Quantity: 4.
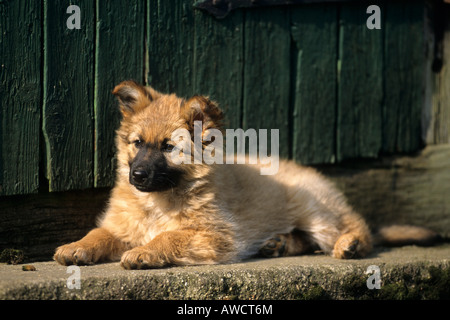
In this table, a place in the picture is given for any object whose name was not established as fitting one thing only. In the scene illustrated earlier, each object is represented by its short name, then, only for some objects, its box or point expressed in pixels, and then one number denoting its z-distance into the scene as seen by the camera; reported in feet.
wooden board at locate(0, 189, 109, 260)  15.26
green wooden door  14.93
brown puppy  14.38
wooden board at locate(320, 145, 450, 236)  19.61
